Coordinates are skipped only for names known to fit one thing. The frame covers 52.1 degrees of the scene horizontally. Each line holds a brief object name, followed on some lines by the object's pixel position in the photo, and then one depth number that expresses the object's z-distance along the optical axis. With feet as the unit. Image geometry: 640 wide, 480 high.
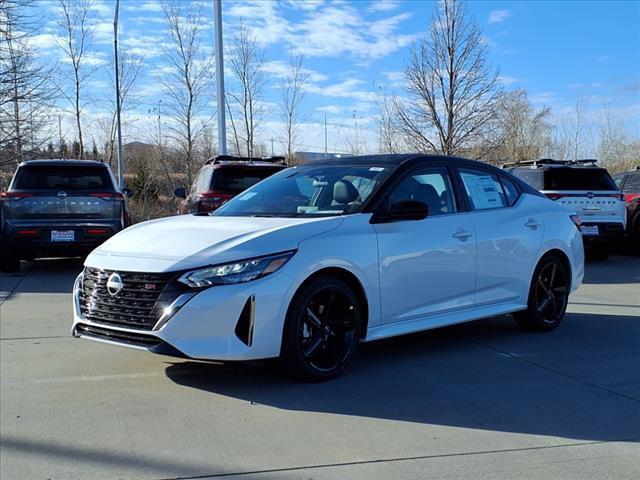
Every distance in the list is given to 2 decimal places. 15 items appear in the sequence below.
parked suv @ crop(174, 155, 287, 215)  34.27
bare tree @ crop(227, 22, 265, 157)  86.86
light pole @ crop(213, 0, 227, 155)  54.54
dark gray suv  33.96
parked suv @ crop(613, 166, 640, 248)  45.24
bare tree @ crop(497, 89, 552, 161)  98.64
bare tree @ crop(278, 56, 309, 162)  92.68
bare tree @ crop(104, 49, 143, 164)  88.84
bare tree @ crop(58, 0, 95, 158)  86.28
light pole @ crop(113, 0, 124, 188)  76.59
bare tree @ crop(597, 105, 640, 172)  100.32
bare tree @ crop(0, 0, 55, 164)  63.36
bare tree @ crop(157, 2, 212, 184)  84.17
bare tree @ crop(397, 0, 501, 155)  66.64
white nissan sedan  14.40
